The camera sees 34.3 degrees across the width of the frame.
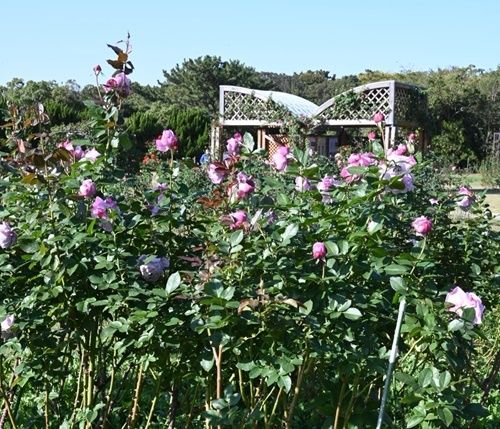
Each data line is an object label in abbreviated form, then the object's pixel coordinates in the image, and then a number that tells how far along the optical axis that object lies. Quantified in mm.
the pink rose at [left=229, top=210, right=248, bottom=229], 1791
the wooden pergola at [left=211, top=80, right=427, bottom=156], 17797
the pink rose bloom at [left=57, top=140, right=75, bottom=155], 2198
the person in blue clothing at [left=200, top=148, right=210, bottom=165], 8433
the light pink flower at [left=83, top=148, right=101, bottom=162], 2062
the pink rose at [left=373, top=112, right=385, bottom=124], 2432
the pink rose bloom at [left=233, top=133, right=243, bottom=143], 2257
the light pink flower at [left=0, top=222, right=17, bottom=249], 1890
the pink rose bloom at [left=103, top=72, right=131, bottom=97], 1989
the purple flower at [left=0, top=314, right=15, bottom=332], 1896
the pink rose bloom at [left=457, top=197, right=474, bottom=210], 2586
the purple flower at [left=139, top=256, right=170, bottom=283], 1832
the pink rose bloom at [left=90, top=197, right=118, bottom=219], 1837
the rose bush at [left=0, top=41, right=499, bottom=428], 1681
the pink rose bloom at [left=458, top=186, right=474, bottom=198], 2612
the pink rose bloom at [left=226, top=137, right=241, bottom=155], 2179
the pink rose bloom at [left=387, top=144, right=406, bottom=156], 2045
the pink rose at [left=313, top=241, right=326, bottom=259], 1681
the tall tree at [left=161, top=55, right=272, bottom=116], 40844
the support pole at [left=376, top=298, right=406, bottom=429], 1607
